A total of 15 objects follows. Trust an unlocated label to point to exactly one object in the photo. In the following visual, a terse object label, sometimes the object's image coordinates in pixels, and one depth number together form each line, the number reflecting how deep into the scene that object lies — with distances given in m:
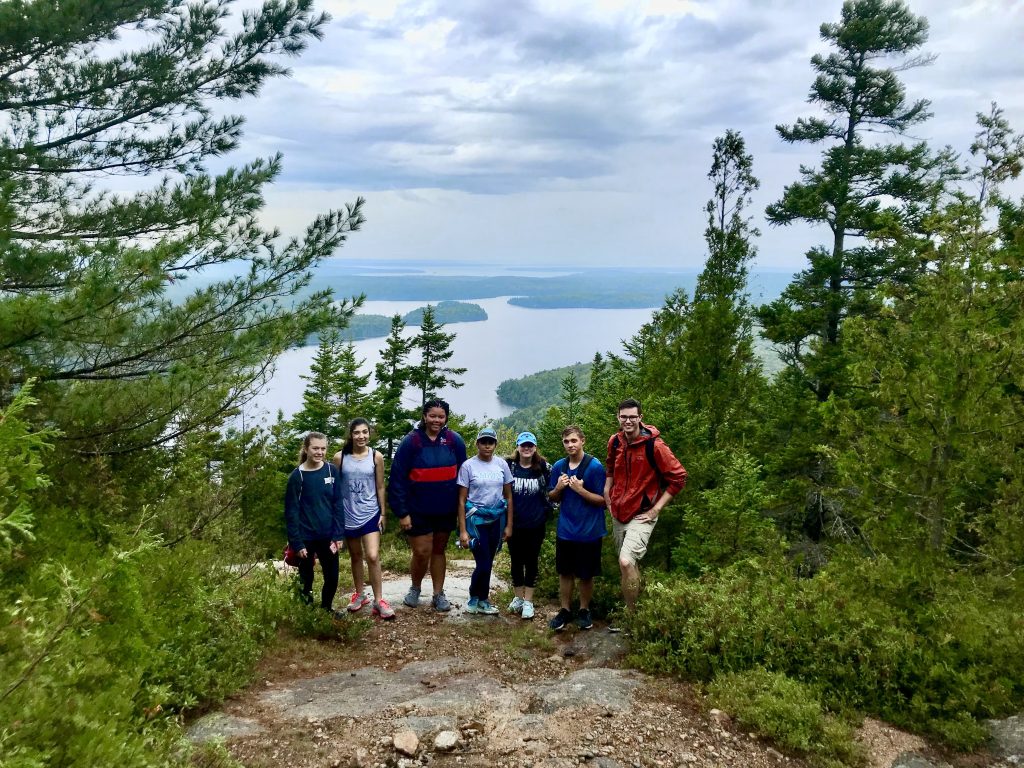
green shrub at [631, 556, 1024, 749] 4.70
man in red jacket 6.21
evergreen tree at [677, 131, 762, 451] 9.12
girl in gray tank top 6.51
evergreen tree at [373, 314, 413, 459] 25.56
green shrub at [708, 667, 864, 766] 4.18
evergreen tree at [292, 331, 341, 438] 25.00
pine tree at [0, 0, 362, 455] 5.46
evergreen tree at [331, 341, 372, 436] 25.27
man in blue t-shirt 6.50
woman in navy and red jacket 6.63
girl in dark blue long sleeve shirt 6.12
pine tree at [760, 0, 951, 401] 18.05
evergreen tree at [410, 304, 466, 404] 27.00
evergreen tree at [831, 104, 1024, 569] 7.09
